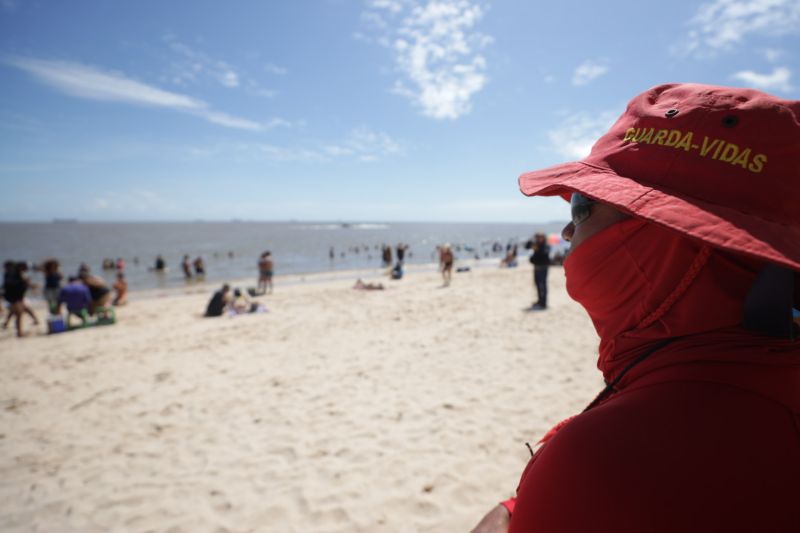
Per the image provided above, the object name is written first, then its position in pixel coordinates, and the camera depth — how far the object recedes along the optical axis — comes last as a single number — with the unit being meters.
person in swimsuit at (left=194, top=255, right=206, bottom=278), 27.23
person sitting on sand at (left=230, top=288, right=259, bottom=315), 12.51
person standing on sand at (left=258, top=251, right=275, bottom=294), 16.72
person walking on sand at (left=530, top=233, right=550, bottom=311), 10.00
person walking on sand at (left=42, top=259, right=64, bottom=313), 13.27
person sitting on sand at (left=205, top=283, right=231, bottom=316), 12.57
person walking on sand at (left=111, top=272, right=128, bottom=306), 15.88
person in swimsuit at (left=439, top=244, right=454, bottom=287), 16.92
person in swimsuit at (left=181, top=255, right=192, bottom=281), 27.74
